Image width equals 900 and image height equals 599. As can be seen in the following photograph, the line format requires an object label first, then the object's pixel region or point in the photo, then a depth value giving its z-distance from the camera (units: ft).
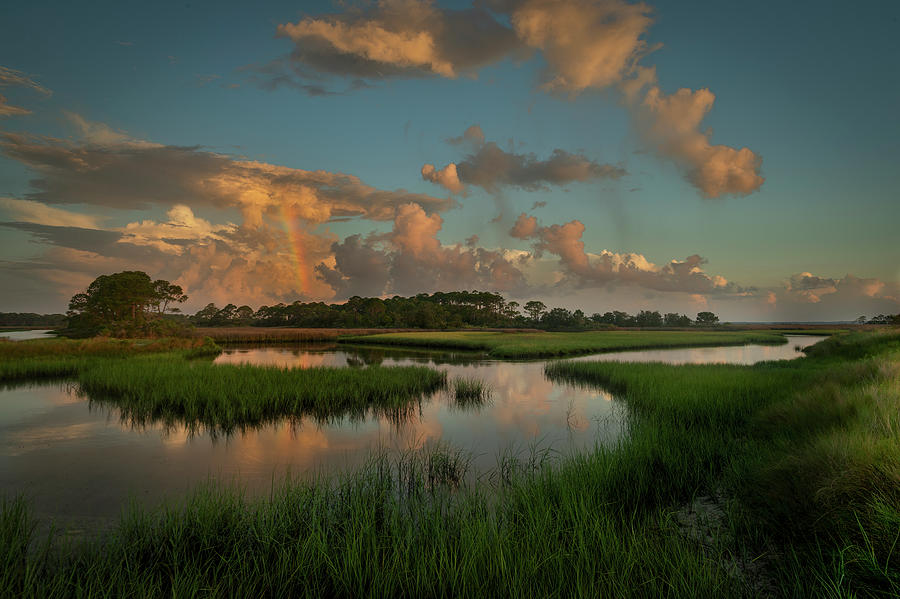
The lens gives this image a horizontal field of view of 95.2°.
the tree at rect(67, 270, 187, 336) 170.60
